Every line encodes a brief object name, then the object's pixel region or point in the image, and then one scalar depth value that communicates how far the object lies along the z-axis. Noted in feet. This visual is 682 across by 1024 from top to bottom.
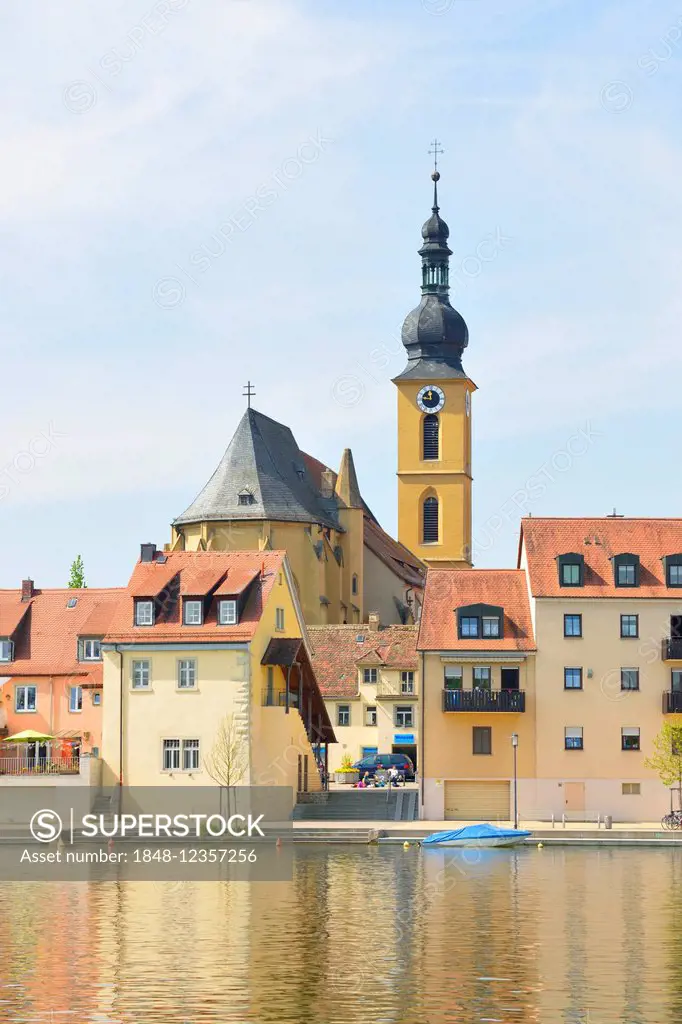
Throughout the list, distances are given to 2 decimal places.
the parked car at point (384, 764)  331.36
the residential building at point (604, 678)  269.85
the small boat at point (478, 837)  231.91
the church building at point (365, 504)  405.80
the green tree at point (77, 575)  448.65
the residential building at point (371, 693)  360.07
